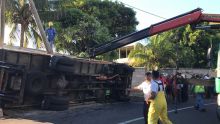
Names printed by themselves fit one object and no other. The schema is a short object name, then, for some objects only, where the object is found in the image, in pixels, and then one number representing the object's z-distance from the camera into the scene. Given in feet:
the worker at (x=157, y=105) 19.57
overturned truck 26.63
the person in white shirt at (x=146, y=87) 20.07
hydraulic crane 34.09
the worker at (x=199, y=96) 35.01
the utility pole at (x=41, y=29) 32.61
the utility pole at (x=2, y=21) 31.14
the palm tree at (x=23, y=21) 49.32
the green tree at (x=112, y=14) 78.29
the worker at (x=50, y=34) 36.58
